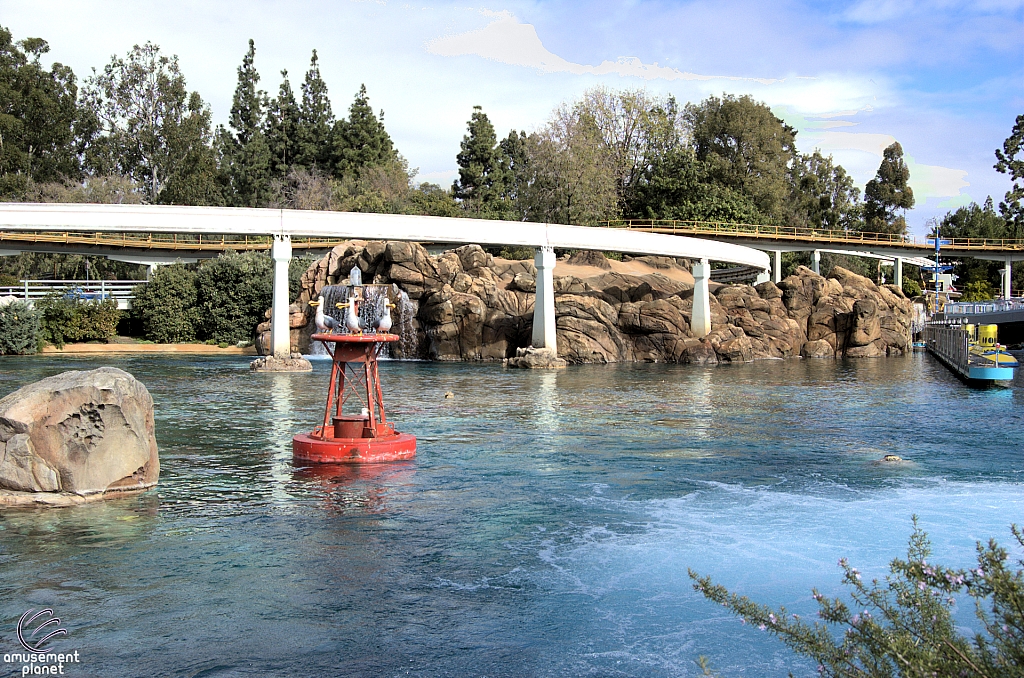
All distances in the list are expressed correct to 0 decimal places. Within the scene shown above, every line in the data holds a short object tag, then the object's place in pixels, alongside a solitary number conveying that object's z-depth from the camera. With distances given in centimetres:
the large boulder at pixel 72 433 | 1242
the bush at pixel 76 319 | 4985
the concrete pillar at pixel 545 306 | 4075
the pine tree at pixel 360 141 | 7850
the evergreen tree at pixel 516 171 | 7669
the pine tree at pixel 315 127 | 8056
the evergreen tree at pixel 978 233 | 8800
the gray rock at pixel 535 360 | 3928
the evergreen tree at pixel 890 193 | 9175
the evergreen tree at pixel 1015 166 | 8569
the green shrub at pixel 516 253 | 6362
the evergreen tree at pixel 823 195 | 9019
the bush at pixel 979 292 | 8394
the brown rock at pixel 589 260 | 6206
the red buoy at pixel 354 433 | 1573
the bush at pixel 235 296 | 5228
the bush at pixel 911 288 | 8219
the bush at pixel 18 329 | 4619
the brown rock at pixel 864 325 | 4916
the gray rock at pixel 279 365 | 3678
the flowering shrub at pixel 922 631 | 491
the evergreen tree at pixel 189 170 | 7600
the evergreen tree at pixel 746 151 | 7875
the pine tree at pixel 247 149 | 7588
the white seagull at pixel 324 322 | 1580
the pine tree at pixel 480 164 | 7706
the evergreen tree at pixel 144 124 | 7712
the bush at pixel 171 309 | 5256
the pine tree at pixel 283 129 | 8062
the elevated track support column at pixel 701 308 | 4581
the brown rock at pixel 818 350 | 4856
